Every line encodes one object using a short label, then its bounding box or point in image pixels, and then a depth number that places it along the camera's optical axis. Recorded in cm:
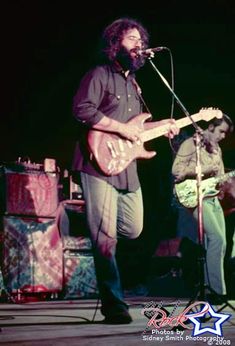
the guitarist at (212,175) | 459
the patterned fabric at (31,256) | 541
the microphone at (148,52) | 314
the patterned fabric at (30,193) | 554
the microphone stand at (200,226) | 293
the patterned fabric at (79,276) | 583
